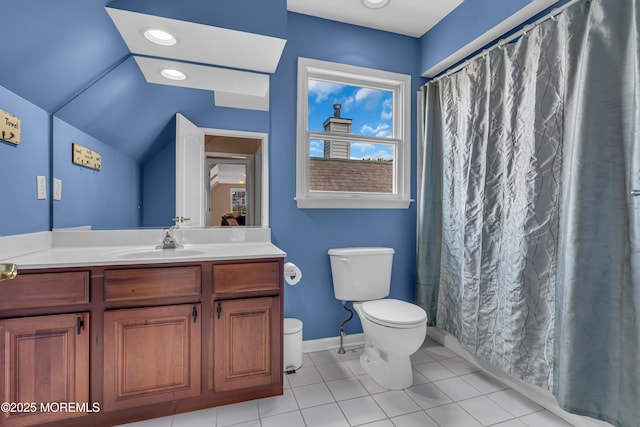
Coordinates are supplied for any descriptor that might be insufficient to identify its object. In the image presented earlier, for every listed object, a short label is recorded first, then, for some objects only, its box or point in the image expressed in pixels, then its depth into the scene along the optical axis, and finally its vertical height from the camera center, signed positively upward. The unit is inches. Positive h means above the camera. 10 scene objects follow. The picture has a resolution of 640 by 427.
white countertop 56.2 -10.0
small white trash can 78.4 -36.7
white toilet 69.9 -25.7
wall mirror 55.2 +21.3
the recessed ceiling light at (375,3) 81.7 +56.0
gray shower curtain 50.6 +0.2
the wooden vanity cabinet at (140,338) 52.8 -25.6
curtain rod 59.2 +39.7
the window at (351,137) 90.2 +22.5
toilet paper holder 77.4 -17.2
